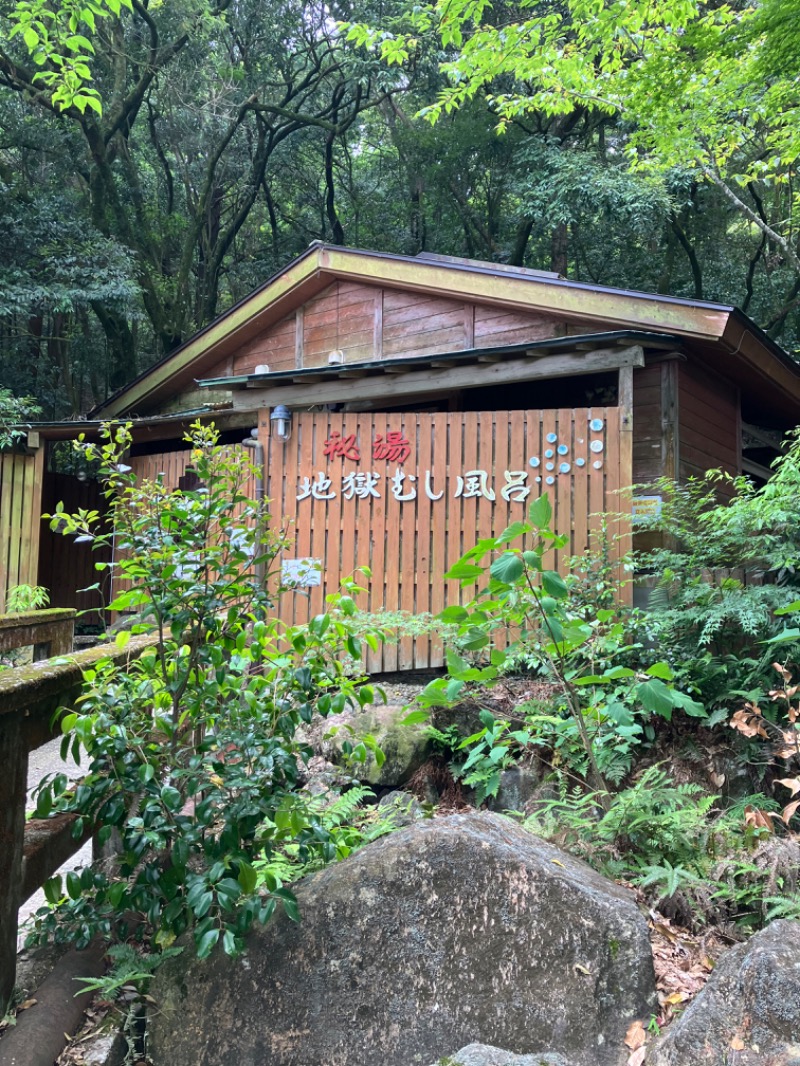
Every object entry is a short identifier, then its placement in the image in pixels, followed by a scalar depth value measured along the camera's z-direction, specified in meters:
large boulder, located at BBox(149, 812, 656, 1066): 2.12
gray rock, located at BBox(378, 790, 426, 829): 3.84
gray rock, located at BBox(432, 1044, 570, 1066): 1.88
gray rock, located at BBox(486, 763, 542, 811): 4.67
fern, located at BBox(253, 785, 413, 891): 2.38
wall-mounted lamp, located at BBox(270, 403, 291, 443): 7.44
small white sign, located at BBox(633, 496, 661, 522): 5.41
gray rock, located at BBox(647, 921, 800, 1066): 1.80
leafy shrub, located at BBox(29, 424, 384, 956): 2.07
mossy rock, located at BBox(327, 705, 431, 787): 5.17
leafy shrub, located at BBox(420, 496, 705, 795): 2.67
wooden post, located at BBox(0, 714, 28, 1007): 1.92
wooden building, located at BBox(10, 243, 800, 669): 6.46
